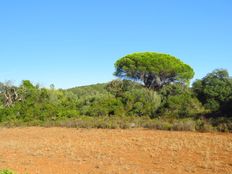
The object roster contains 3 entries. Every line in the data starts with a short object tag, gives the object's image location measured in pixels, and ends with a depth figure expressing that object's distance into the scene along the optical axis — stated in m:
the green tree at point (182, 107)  17.58
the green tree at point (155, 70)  28.31
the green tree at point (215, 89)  18.01
